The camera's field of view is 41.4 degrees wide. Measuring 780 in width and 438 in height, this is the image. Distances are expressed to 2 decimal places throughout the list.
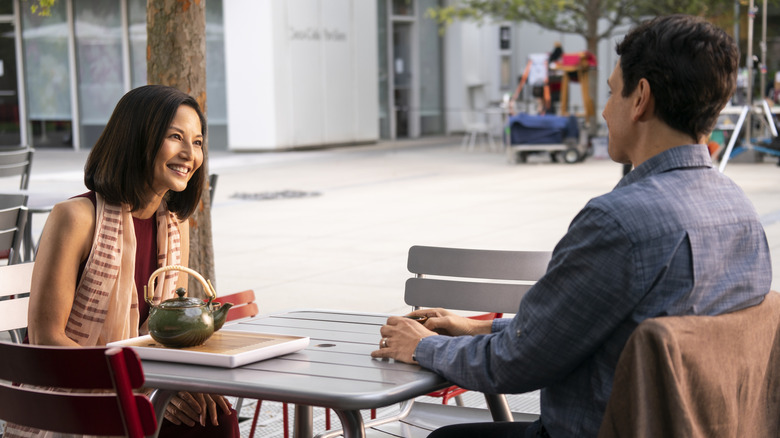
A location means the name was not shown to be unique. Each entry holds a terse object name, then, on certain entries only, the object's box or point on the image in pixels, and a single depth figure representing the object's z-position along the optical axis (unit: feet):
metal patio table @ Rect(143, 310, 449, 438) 7.13
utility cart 63.41
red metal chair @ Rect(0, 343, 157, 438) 6.92
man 6.73
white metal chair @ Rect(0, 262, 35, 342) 10.60
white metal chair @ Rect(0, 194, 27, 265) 16.35
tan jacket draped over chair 6.49
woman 9.45
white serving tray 7.95
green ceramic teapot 8.22
